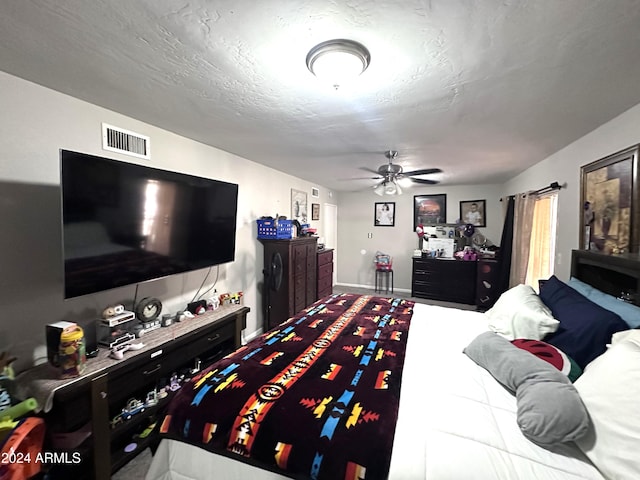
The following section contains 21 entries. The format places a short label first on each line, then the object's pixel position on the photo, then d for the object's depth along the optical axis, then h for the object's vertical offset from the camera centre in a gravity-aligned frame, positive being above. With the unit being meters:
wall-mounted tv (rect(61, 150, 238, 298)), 1.53 +0.03
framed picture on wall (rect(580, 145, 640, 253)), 1.86 +0.23
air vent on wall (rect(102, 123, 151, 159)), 1.97 +0.67
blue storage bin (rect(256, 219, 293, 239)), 3.66 -0.01
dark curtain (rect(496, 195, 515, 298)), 4.20 -0.29
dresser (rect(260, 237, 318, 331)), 3.69 -0.76
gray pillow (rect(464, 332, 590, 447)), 1.00 -0.70
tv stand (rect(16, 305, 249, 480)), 1.40 -1.01
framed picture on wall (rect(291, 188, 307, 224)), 4.62 +0.43
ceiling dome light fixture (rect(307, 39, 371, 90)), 1.24 +0.83
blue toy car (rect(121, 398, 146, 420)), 1.77 -1.25
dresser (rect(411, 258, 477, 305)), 5.01 -0.96
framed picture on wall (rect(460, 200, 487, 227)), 5.39 +0.39
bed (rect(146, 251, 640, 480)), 0.94 -0.83
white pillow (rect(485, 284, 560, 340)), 1.67 -0.58
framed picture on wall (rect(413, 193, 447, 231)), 5.67 +0.47
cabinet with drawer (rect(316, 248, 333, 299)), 4.72 -0.83
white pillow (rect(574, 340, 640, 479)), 0.88 -0.65
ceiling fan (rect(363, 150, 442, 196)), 3.18 +0.68
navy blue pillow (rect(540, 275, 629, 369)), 1.36 -0.52
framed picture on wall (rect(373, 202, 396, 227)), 6.12 +0.37
